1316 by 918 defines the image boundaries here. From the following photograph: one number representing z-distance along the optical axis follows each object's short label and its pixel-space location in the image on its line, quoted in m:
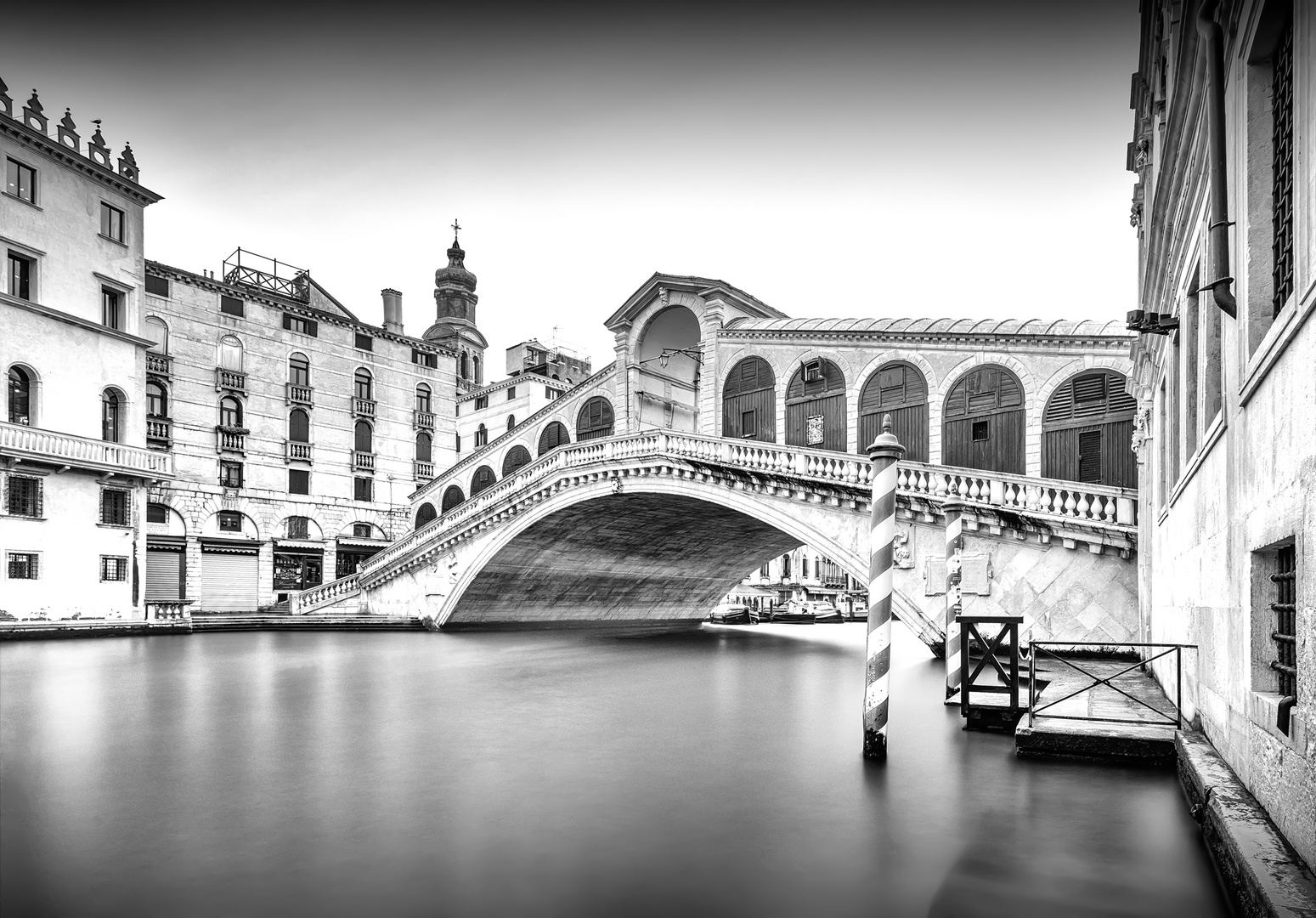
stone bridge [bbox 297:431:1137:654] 14.55
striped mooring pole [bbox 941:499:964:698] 11.17
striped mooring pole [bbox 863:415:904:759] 7.14
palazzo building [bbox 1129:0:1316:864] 3.97
